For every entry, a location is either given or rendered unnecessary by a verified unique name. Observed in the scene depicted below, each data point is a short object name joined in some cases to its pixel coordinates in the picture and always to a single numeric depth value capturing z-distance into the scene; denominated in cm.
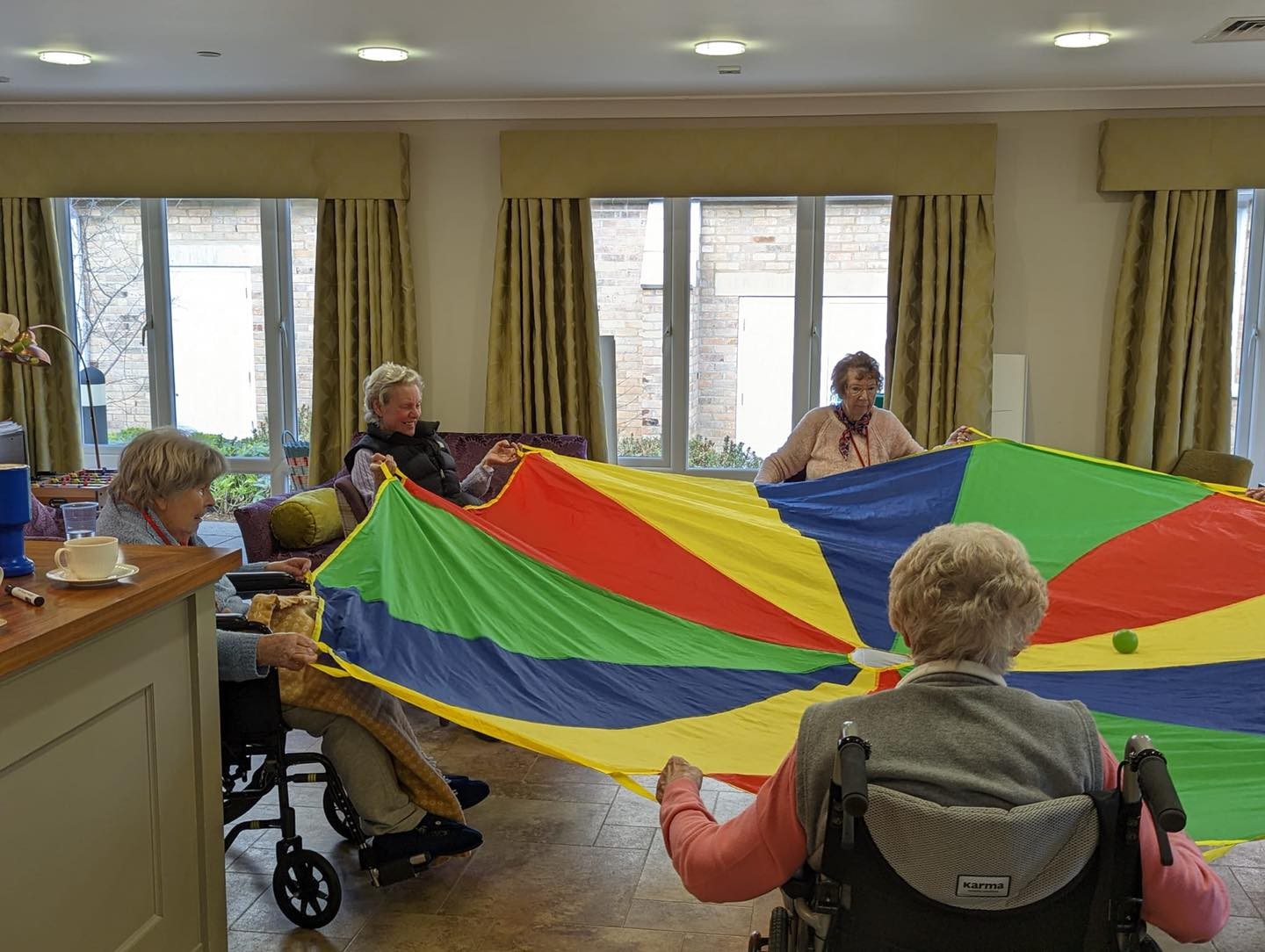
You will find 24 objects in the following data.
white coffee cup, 189
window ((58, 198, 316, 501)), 644
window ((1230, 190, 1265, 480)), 569
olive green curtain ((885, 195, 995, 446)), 566
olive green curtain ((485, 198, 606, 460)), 598
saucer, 188
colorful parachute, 233
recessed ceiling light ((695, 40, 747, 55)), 460
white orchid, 475
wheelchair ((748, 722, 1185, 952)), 133
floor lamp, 477
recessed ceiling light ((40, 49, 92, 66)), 489
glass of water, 221
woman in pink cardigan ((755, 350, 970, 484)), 436
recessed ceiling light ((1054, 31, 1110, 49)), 439
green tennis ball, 285
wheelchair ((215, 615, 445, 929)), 244
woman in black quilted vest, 411
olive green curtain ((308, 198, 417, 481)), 606
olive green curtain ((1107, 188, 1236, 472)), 548
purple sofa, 468
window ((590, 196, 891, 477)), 602
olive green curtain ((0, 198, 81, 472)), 630
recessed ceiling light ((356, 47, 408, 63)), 475
